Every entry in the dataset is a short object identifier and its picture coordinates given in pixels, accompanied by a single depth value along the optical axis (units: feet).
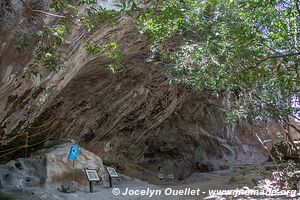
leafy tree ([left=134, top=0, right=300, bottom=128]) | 17.57
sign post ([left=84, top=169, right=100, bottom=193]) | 22.47
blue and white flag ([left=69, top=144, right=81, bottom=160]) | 22.71
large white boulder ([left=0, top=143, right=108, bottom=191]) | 21.49
